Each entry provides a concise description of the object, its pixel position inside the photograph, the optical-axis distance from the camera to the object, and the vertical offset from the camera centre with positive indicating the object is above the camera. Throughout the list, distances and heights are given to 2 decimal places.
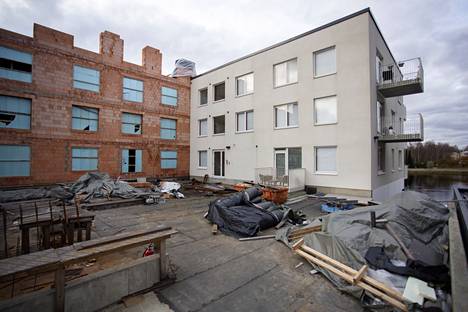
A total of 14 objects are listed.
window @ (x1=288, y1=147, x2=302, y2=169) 12.45 +0.07
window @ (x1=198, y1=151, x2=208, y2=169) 18.02 -0.01
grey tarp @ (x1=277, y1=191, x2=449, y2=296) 3.52 -1.38
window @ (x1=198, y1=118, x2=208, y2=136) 18.16 +2.70
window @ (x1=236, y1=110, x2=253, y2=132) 15.12 +2.69
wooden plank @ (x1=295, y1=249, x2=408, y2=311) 2.65 -1.74
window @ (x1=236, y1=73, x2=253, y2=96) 15.17 +5.34
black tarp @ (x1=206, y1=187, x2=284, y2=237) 5.67 -1.58
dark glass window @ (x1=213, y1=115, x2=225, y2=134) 17.23 +2.75
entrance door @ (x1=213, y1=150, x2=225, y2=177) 16.72 -0.32
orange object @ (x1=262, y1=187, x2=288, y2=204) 9.21 -1.51
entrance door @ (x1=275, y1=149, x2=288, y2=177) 13.19 -0.18
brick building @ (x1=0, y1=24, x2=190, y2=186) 11.67 +3.02
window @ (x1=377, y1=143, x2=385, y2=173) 12.05 +0.08
